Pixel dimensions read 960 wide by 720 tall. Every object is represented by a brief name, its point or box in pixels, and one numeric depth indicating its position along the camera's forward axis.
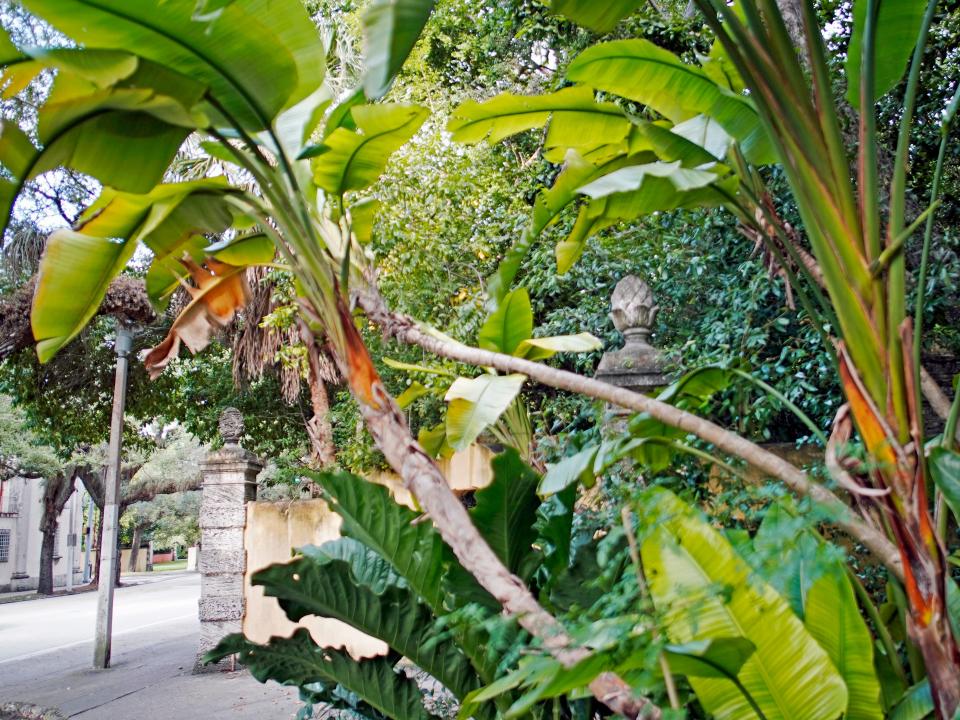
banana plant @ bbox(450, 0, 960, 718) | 2.11
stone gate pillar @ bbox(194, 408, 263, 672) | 9.48
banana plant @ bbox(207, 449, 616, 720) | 3.29
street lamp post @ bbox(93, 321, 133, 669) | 10.31
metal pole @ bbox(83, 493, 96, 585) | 34.62
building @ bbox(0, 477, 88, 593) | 33.53
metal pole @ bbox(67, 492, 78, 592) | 31.97
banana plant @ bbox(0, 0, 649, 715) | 2.26
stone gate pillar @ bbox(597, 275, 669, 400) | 5.71
